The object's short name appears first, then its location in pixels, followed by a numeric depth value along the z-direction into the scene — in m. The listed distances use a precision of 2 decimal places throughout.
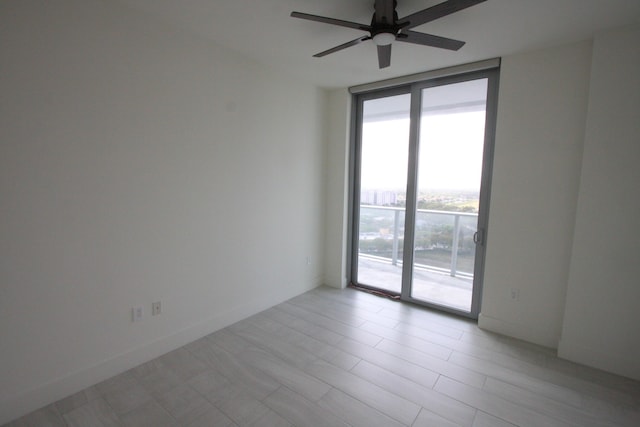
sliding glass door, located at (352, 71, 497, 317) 3.09
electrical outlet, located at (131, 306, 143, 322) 2.22
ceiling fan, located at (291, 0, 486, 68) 1.59
